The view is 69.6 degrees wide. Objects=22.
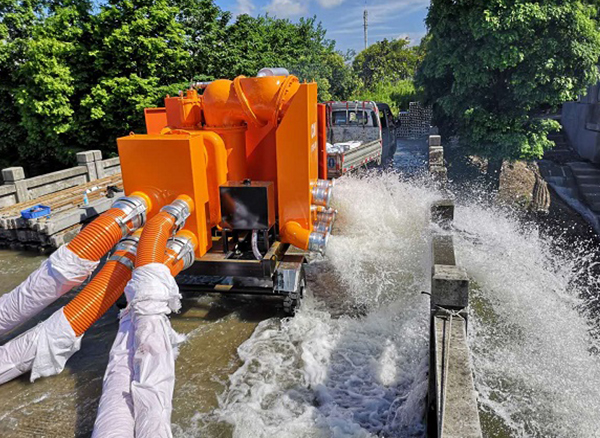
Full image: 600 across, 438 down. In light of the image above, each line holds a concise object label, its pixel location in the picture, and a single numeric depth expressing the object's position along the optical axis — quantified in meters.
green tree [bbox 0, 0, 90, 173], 13.00
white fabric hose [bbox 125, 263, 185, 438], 3.26
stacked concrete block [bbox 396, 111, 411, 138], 23.02
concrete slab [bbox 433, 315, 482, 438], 2.71
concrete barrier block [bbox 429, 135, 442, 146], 11.59
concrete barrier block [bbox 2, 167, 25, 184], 9.28
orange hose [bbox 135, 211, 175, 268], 4.09
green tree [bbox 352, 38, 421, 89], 38.72
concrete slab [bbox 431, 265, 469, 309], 3.81
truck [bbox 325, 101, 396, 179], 12.33
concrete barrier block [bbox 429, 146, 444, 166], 11.22
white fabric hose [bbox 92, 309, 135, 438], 3.17
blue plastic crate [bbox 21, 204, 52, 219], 8.05
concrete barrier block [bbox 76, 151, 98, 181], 10.96
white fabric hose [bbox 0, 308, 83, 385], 4.18
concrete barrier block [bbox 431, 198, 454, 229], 6.96
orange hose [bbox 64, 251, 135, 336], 4.21
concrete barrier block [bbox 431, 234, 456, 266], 4.38
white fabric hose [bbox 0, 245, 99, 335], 4.22
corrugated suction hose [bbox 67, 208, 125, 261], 4.26
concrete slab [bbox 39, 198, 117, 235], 7.89
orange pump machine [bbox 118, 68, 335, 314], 4.79
